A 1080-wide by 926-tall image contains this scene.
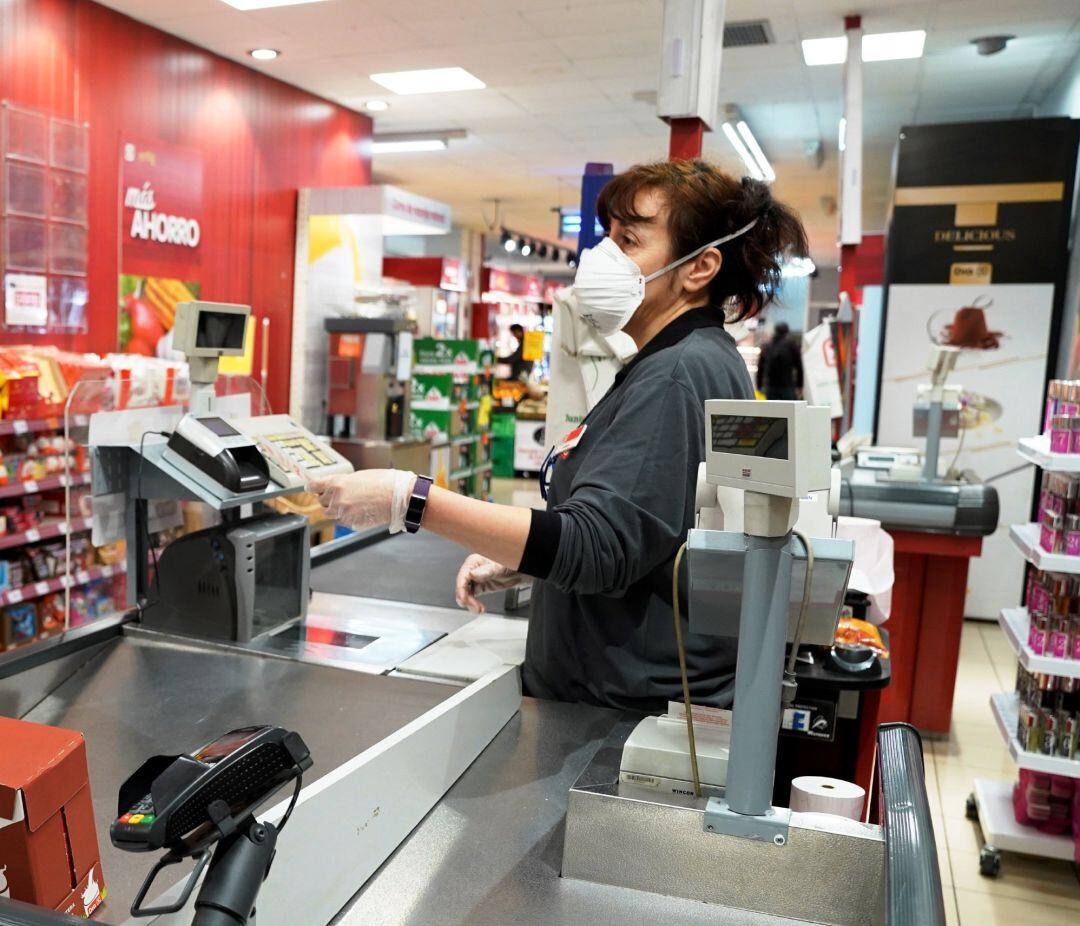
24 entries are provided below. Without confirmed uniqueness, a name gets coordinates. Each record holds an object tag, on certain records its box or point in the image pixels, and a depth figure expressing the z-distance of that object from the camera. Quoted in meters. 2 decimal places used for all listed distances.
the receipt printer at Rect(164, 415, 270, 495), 2.19
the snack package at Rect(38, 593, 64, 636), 4.90
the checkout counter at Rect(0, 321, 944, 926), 1.19
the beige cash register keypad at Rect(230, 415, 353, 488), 2.34
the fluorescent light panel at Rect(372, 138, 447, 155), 10.21
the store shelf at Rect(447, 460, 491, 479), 9.39
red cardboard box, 1.04
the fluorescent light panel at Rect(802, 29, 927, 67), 6.56
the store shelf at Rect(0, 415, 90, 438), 4.43
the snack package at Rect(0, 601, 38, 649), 4.68
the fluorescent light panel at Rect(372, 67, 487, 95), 7.74
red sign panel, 6.29
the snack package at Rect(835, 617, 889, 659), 2.43
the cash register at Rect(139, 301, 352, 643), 2.20
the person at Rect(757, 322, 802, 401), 11.46
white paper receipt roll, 1.34
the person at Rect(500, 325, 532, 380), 13.67
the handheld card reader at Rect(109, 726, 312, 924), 0.81
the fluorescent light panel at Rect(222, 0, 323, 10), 6.05
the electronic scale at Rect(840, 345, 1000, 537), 4.51
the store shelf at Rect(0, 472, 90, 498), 4.52
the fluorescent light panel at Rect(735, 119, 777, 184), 8.82
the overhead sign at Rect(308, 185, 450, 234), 8.00
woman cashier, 1.48
